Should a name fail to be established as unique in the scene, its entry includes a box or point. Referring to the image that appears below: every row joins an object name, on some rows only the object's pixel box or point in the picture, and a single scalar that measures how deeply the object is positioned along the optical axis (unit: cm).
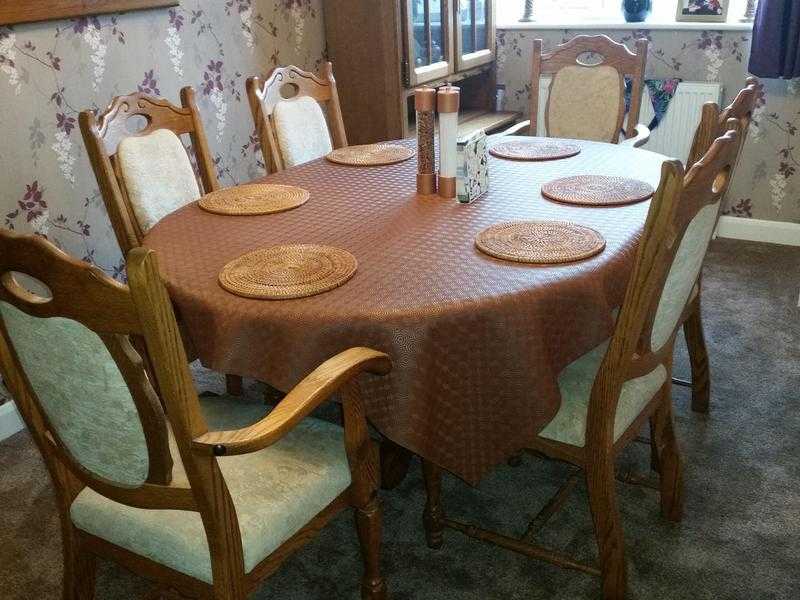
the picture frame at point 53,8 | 210
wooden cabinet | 303
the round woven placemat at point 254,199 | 186
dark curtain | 297
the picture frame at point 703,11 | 334
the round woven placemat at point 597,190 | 182
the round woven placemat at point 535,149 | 225
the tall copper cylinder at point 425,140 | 185
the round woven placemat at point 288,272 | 138
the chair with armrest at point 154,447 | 97
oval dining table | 130
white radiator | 338
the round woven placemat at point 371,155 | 227
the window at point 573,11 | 368
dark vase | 347
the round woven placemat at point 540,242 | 147
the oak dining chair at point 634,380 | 123
